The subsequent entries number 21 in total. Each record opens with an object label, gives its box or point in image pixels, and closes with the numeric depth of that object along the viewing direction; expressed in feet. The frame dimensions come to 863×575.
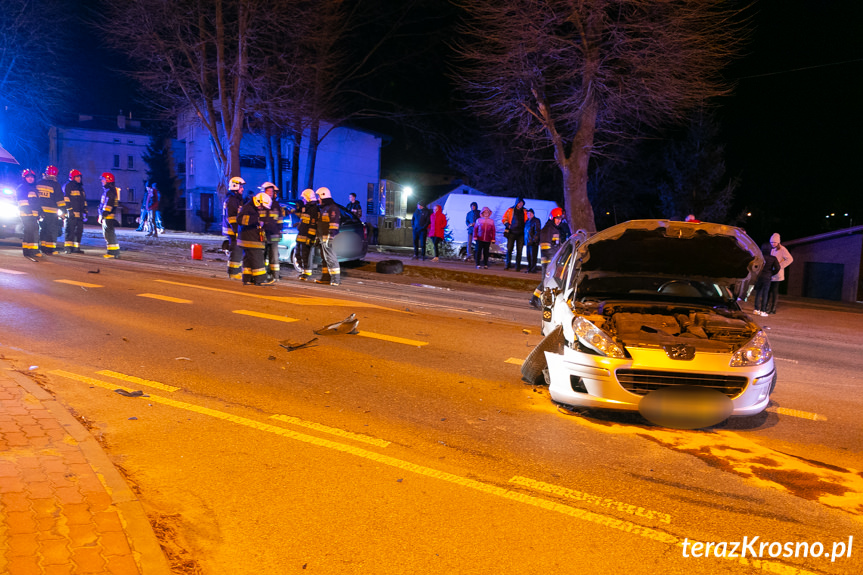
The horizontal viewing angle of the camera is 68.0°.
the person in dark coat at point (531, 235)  62.23
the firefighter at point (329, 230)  44.39
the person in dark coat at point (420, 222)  67.21
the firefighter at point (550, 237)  53.83
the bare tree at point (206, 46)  72.54
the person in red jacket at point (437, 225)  69.00
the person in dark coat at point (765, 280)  43.69
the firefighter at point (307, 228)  45.06
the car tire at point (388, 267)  58.65
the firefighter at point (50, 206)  50.98
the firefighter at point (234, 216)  44.80
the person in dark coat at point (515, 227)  61.05
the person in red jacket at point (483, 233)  62.85
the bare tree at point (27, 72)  114.32
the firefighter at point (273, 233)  42.42
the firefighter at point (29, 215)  50.01
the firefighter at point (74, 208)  54.19
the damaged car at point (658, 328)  16.48
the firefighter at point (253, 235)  41.34
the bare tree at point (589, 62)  55.36
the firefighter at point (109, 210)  54.29
